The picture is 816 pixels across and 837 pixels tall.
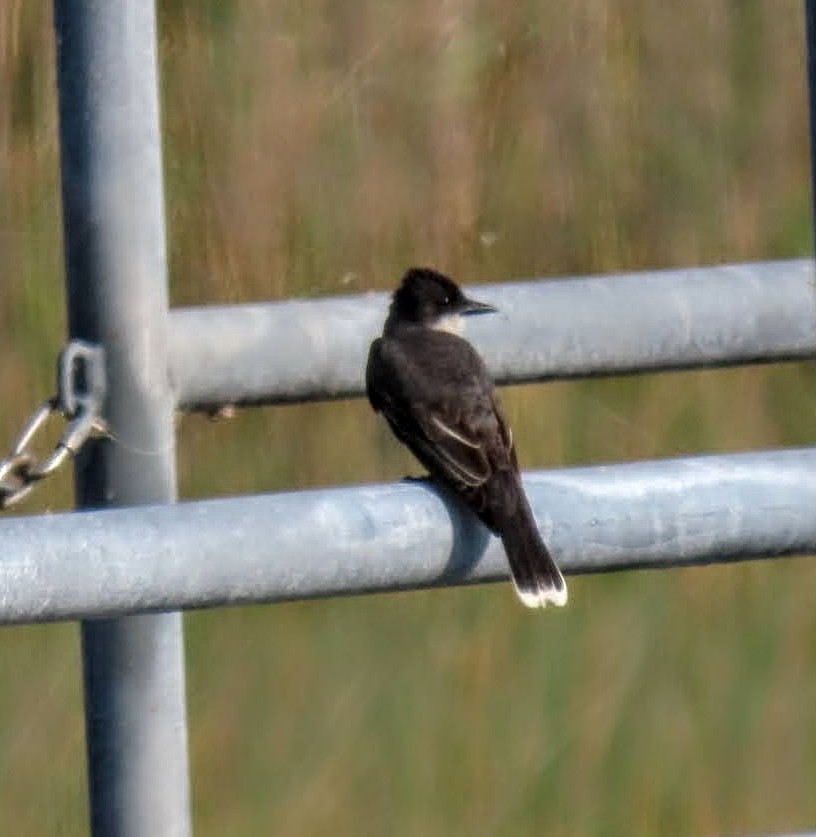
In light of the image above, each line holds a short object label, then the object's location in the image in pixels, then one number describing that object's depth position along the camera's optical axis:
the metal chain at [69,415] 5.64
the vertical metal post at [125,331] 5.37
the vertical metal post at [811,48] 4.75
